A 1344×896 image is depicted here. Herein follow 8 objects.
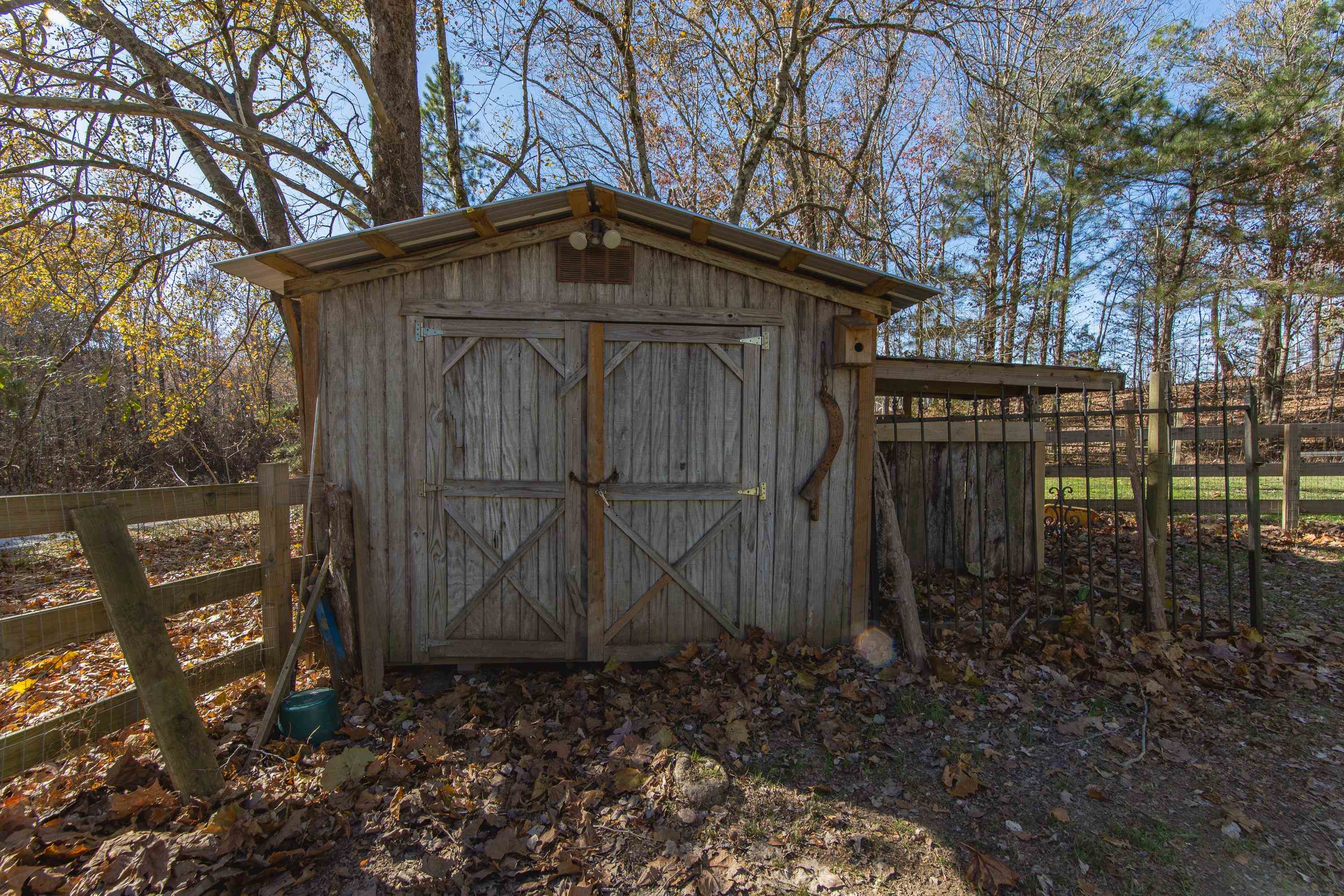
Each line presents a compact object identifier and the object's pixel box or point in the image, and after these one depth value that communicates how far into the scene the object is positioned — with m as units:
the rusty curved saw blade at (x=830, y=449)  4.26
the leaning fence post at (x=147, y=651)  2.63
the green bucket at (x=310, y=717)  3.21
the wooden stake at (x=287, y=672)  3.15
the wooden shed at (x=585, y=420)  4.00
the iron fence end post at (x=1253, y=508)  4.16
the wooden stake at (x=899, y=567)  4.21
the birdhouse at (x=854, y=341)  4.19
